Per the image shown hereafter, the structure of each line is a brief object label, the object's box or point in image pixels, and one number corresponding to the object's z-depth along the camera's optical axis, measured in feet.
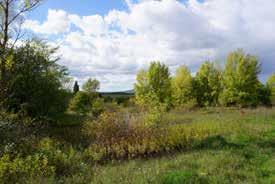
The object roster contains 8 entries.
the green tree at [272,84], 100.86
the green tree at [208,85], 89.72
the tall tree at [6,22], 29.26
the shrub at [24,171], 14.04
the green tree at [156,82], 86.81
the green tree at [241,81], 81.09
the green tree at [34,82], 31.89
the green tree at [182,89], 87.76
